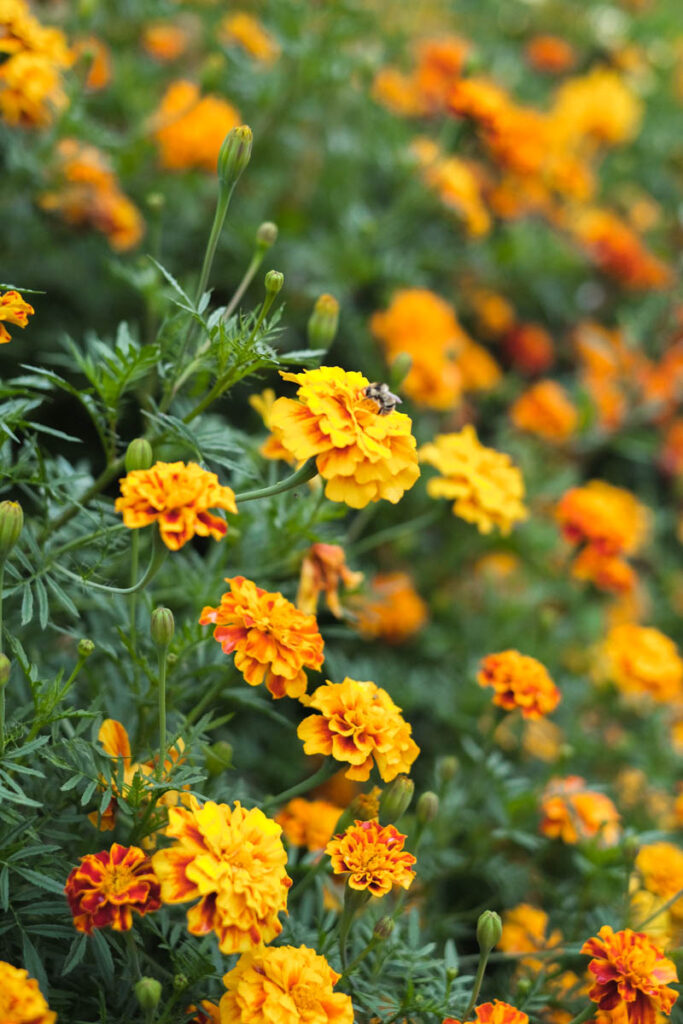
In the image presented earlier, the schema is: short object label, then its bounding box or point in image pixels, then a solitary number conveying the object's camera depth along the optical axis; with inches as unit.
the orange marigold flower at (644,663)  59.9
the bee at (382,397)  49.7
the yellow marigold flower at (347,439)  49.1
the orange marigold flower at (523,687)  53.7
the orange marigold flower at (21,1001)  47.4
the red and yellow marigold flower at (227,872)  47.8
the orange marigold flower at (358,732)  50.0
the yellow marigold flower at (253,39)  74.8
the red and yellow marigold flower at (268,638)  49.4
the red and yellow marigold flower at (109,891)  48.2
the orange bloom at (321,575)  53.4
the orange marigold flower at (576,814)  55.7
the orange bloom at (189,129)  68.0
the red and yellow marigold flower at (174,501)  48.7
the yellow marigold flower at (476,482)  55.1
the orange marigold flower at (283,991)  48.2
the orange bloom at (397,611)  62.4
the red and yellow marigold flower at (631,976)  49.6
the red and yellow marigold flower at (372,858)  49.3
